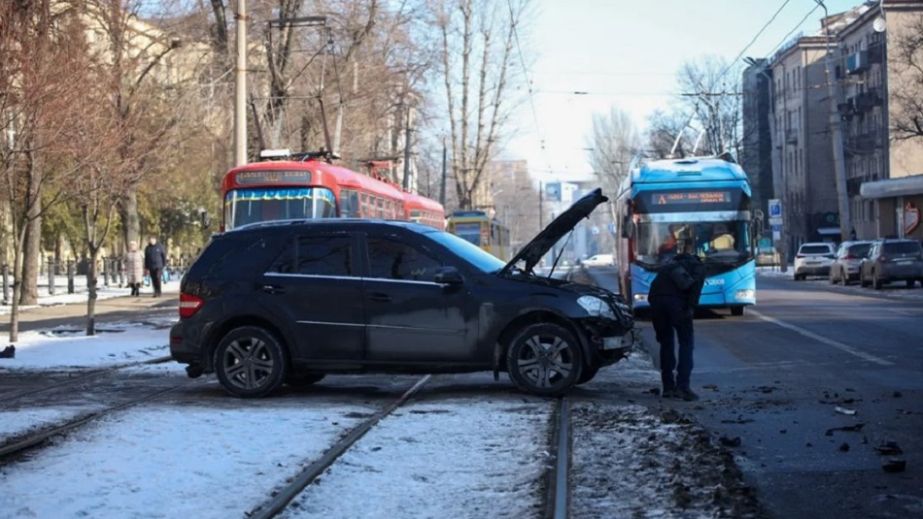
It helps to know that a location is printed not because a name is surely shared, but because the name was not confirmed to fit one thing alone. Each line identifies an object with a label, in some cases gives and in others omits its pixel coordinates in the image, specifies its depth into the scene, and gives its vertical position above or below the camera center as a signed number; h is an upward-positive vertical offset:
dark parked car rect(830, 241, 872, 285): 42.72 +0.48
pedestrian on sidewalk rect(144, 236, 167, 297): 38.36 +0.76
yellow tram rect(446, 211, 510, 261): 49.66 +2.16
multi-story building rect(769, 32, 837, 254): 80.44 +9.07
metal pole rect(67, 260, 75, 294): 40.03 +0.38
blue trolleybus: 23.16 +0.96
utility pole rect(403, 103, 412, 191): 52.46 +5.48
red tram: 24.14 +1.83
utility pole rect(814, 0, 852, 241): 44.75 +4.16
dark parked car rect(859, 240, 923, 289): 37.50 +0.29
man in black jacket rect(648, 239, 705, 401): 11.62 -0.29
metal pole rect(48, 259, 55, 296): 40.74 +0.40
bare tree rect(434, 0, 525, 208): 59.25 +8.58
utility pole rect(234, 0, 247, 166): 23.66 +3.80
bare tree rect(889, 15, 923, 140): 45.71 +8.50
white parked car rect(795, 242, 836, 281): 52.62 +0.52
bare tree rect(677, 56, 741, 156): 75.19 +10.12
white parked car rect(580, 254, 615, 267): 109.07 +1.43
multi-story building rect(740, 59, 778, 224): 92.56 +10.69
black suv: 11.41 -0.30
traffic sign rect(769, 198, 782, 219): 58.91 +3.09
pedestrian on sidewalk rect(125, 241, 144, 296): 39.50 +0.66
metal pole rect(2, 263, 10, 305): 34.56 +0.19
